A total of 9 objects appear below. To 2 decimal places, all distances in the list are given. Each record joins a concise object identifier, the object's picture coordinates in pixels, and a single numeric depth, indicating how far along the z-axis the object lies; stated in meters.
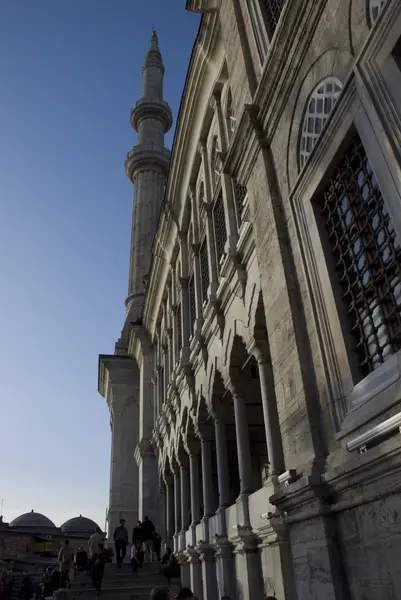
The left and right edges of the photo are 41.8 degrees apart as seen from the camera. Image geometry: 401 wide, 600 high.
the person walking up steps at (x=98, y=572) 11.93
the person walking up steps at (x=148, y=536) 15.36
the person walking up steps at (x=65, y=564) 12.82
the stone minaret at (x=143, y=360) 20.17
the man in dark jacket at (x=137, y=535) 15.07
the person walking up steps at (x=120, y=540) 14.62
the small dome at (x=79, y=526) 40.25
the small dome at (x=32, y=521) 40.98
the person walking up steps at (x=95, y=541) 13.48
